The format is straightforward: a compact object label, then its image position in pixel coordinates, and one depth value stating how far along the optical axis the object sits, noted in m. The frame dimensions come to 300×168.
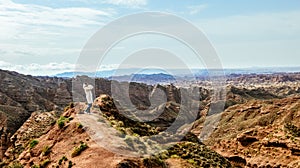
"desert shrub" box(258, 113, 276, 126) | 81.14
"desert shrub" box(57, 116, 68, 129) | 24.97
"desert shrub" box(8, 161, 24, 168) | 23.97
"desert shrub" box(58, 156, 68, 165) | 20.73
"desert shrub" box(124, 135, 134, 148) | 21.03
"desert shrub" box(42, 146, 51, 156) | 23.16
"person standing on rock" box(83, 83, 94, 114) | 26.55
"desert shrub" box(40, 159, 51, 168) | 21.74
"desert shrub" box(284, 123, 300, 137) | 41.64
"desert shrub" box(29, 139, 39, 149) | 25.38
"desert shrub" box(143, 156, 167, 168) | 19.86
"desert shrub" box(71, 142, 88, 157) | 20.50
